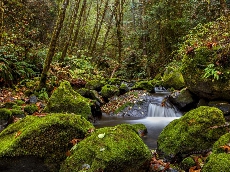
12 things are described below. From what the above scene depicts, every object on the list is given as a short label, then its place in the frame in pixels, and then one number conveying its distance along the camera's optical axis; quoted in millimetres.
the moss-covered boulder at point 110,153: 2650
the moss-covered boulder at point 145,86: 9541
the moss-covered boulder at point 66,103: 5872
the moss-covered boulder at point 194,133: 3595
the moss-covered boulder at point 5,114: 5486
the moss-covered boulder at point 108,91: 8931
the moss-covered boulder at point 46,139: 2987
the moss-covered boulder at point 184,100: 7359
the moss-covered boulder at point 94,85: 9689
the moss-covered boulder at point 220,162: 2474
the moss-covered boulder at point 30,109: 6129
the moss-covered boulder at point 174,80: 9495
